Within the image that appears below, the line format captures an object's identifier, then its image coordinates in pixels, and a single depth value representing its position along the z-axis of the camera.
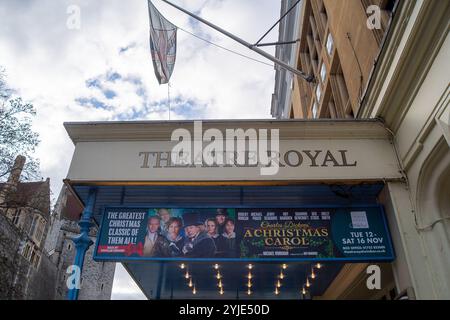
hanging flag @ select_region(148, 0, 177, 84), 10.18
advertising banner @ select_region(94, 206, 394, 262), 6.48
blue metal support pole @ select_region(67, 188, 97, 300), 6.29
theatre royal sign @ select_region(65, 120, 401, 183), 6.97
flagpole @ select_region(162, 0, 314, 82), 12.77
